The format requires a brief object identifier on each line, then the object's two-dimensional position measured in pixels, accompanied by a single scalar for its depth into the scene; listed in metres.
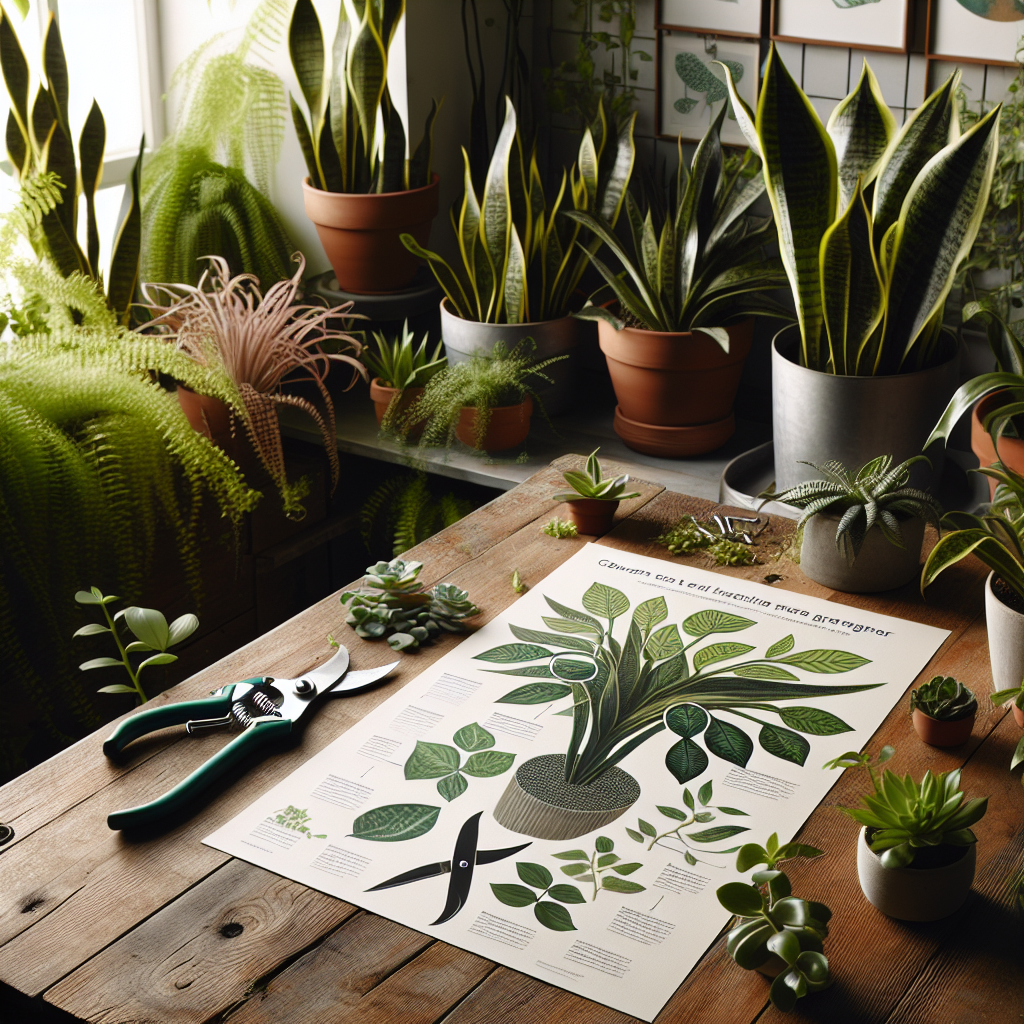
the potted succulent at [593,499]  1.44
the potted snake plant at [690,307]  1.96
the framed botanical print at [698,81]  2.17
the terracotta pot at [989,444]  1.55
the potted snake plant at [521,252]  2.08
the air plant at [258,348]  1.90
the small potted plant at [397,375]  2.07
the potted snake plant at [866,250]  1.51
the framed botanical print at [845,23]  1.99
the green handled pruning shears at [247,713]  1.01
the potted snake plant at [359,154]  2.17
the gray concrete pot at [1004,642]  1.07
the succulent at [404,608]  1.23
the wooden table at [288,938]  0.79
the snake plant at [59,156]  2.00
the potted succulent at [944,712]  1.03
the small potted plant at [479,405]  1.99
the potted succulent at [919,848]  0.84
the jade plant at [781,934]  0.78
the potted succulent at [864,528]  1.28
